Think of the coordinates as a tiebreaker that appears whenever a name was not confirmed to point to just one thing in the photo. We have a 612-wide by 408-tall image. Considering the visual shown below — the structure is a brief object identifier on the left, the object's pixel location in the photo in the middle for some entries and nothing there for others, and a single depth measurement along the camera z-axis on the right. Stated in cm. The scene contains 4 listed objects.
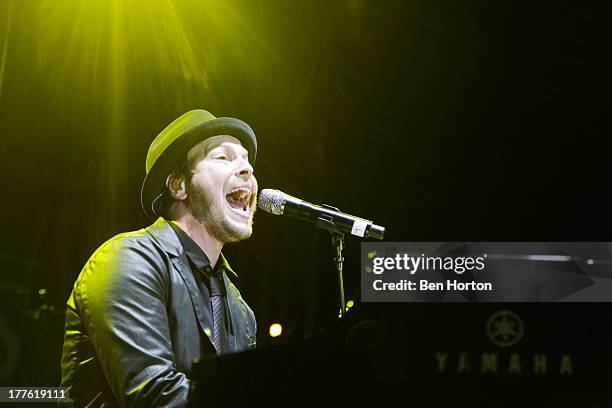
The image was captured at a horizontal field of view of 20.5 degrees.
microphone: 348
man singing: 328
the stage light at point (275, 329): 425
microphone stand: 350
